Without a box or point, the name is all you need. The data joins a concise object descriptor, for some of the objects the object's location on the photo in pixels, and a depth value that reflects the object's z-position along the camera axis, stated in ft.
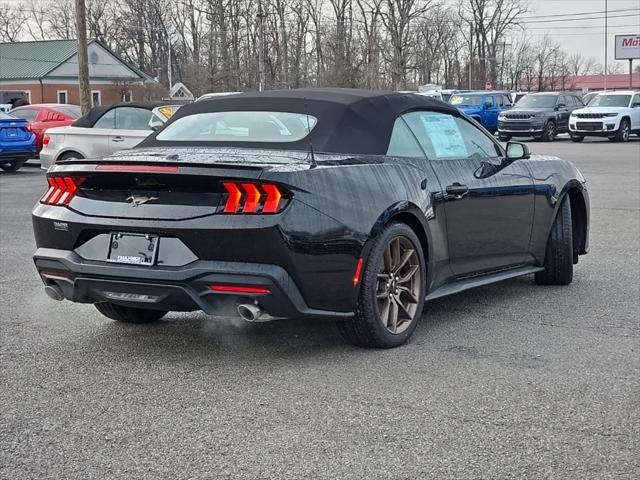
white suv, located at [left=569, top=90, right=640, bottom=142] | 114.52
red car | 77.23
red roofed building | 343.46
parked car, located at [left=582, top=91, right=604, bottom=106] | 133.64
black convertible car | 15.81
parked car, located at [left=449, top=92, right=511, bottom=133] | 131.34
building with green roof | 240.12
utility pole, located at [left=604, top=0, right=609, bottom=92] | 262.41
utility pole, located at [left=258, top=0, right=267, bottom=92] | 170.67
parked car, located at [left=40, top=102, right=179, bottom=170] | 53.98
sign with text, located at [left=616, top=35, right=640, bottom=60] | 269.85
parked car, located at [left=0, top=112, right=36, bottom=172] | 68.64
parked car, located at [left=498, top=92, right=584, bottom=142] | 118.62
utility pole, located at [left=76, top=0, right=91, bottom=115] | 89.40
